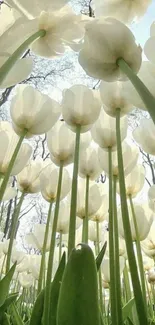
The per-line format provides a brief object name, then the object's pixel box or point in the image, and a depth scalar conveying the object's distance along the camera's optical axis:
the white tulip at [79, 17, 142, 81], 0.36
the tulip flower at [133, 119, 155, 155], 0.56
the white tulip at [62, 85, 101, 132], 0.54
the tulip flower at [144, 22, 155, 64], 0.39
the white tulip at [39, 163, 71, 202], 0.69
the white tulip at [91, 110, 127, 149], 0.57
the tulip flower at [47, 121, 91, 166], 0.62
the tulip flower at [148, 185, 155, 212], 0.65
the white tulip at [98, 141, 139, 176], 0.63
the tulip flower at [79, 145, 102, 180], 0.69
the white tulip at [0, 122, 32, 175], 0.62
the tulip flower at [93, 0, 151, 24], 0.47
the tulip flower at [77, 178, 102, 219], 0.75
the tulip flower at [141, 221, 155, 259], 0.91
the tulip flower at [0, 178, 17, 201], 0.87
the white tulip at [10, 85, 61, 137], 0.56
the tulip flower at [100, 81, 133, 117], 0.50
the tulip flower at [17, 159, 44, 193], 0.75
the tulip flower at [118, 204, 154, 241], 0.69
